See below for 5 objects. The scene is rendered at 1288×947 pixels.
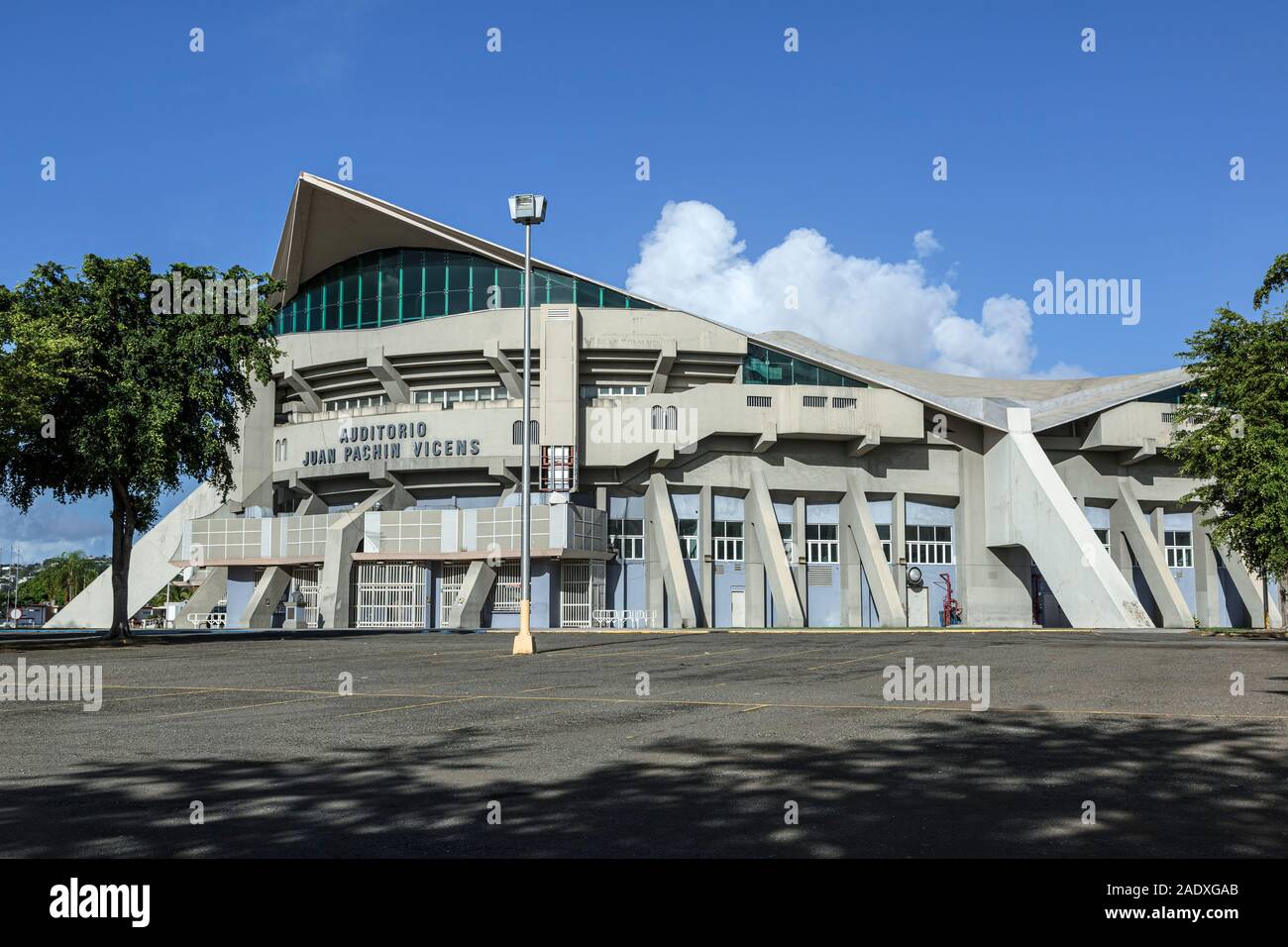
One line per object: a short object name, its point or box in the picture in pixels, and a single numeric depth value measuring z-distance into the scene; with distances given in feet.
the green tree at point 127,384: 96.84
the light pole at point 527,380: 77.15
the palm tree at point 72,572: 460.14
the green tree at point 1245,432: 104.22
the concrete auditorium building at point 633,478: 159.84
